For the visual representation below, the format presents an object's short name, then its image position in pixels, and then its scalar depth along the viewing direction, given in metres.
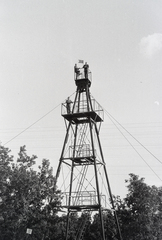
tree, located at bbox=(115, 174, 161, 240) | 31.77
